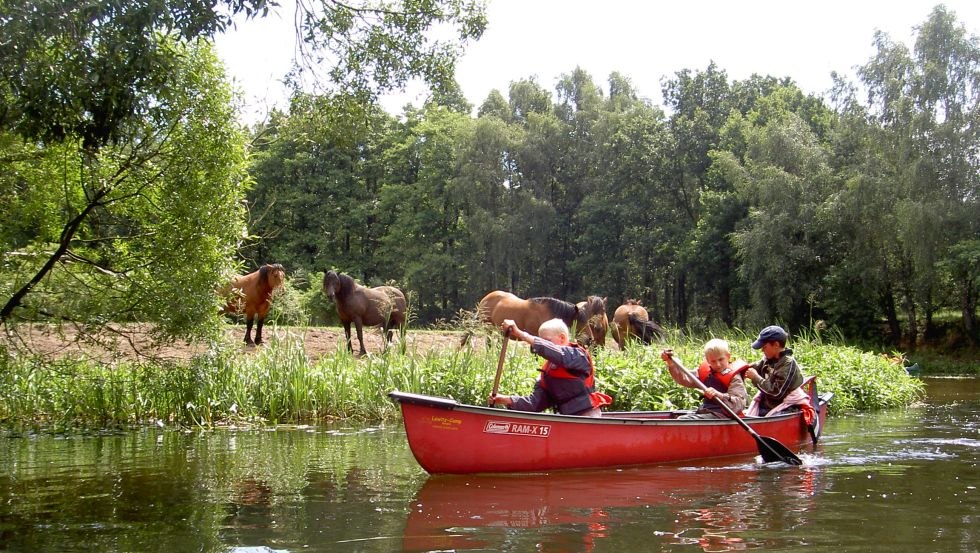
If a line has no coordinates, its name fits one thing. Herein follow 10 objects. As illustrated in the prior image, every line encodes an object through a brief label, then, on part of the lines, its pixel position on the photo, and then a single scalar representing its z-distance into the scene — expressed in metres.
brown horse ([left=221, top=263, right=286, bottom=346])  17.25
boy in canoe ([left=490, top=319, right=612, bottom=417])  8.30
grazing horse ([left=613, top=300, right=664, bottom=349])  18.84
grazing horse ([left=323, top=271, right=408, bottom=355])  17.59
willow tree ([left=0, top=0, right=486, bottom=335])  10.41
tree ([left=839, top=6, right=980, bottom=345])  30.45
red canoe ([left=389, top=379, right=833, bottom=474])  7.91
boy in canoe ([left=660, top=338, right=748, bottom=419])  9.49
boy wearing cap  10.05
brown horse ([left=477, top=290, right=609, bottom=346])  16.97
